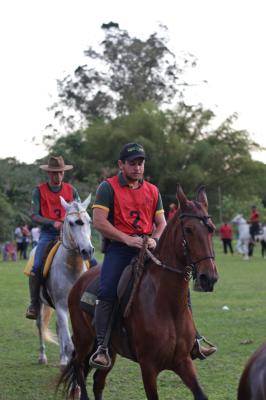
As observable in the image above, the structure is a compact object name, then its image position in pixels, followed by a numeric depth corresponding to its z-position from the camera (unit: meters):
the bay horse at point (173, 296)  5.86
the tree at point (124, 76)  69.25
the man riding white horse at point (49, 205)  9.86
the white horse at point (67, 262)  9.12
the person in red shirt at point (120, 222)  6.54
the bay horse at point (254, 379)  3.94
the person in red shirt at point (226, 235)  35.53
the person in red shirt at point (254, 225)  33.56
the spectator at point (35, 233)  36.19
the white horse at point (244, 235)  33.94
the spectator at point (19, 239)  36.37
